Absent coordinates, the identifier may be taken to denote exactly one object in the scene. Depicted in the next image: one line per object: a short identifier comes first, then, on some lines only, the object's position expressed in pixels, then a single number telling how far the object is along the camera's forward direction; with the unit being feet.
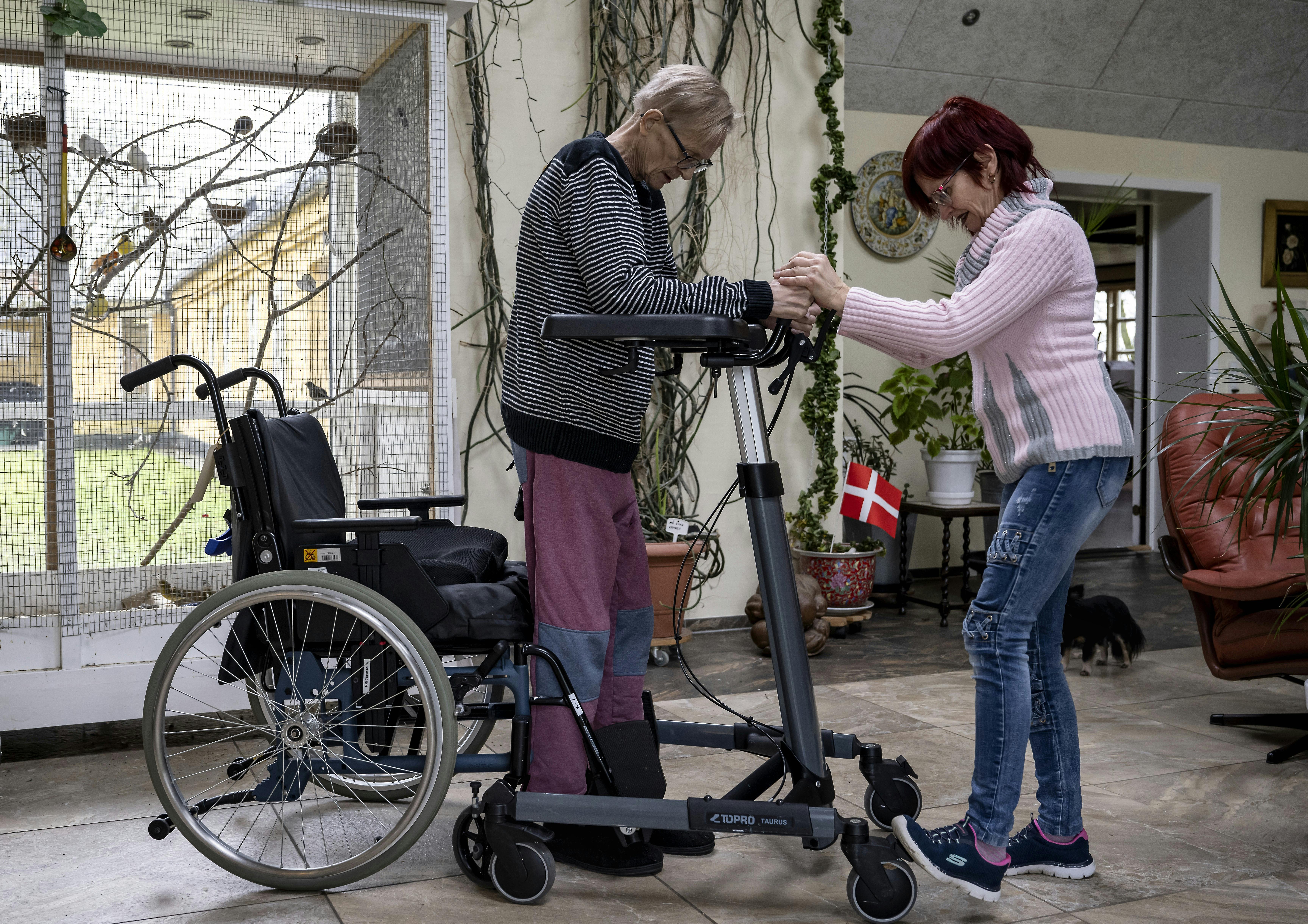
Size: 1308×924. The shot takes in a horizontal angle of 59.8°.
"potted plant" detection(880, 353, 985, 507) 14.78
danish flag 12.59
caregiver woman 5.60
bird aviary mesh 8.68
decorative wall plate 16.89
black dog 10.99
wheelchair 5.73
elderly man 5.77
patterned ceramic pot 13.14
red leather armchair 8.71
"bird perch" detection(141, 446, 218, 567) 8.20
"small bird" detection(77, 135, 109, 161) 8.68
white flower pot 14.88
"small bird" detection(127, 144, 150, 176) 8.82
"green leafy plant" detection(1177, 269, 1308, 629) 6.90
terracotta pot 11.84
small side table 14.12
